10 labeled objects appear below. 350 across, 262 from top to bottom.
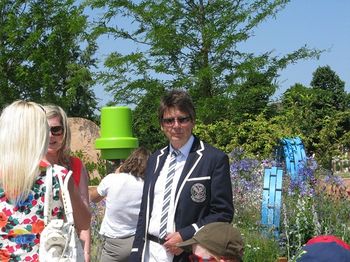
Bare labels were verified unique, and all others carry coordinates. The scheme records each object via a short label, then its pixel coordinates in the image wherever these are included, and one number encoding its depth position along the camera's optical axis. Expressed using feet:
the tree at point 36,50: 55.47
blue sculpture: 21.20
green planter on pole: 24.36
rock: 49.16
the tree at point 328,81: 119.49
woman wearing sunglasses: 11.61
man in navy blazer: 10.94
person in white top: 16.39
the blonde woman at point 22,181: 8.59
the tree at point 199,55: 40.34
